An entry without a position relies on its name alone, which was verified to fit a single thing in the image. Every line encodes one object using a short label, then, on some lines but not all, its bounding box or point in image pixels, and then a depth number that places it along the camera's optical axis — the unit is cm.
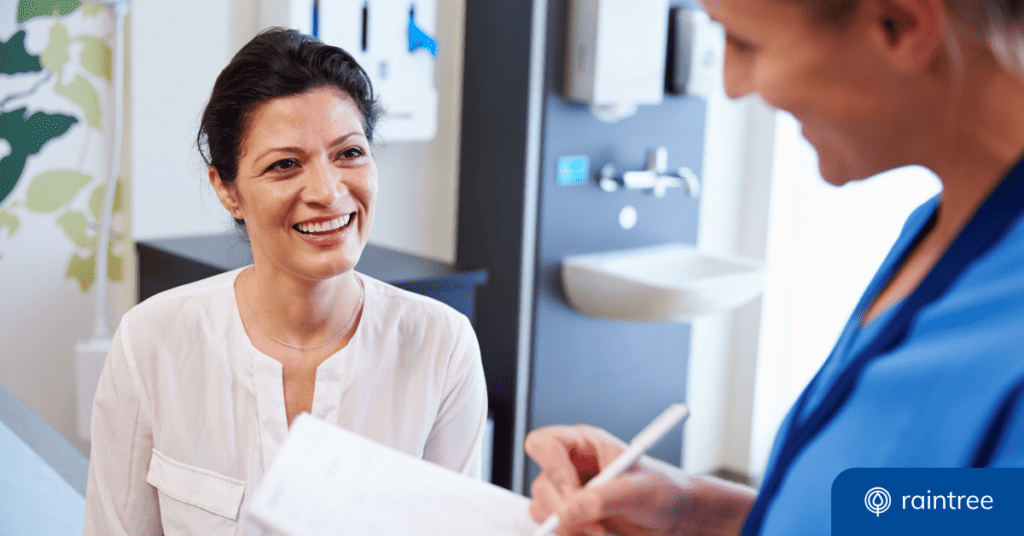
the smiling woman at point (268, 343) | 125
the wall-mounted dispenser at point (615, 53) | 236
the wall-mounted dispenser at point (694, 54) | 258
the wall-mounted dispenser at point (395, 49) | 214
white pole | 185
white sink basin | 236
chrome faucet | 258
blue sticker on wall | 248
